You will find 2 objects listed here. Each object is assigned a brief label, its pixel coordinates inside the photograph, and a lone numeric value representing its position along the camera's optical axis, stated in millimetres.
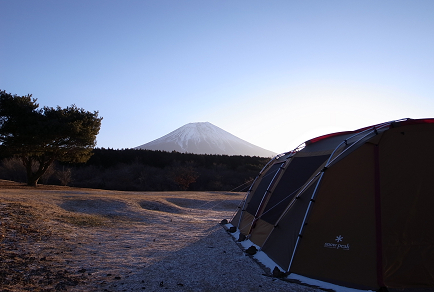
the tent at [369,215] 4891
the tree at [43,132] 20031
